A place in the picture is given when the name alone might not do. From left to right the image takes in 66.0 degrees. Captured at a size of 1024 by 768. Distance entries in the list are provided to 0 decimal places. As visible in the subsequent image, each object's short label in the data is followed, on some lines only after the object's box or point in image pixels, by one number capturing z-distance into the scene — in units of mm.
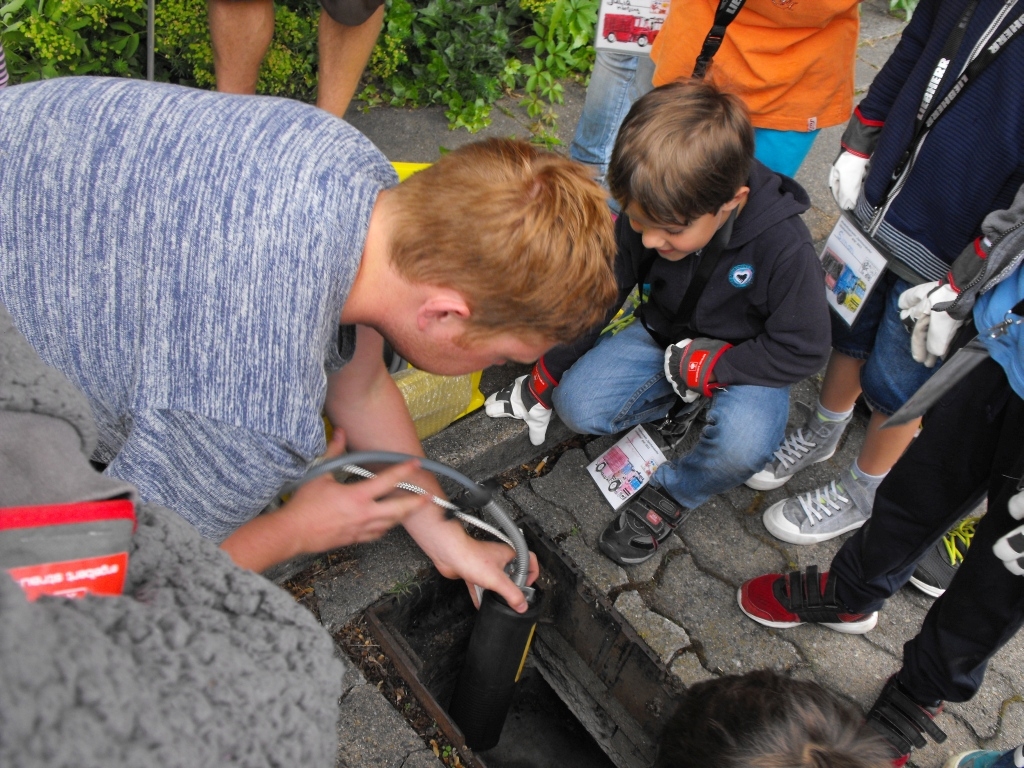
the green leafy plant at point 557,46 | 4066
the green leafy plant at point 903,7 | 5336
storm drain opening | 2305
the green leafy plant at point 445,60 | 3732
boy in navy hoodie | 2084
